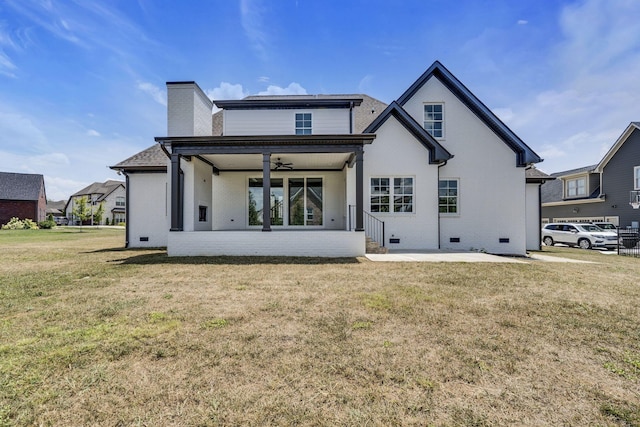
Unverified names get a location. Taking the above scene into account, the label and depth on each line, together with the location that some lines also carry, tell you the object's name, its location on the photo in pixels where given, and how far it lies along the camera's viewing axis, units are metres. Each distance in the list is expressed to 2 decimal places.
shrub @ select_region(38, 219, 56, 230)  32.53
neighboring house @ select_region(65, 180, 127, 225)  48.59
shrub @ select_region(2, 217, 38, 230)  31.40
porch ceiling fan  11.87
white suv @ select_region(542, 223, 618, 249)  16.12
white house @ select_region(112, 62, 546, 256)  11.48
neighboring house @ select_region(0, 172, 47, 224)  37.22
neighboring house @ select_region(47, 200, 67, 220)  68.95
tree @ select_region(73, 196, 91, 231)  30.14
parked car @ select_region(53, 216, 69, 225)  57.55
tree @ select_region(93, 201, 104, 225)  36.88
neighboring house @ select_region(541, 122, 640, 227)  19.83
